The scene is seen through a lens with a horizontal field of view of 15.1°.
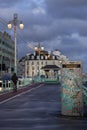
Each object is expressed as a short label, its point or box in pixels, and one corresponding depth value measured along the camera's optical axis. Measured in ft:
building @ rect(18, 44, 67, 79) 273.58
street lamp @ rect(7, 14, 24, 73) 117.09
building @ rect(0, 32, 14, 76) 353.68
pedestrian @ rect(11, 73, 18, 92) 109.67
